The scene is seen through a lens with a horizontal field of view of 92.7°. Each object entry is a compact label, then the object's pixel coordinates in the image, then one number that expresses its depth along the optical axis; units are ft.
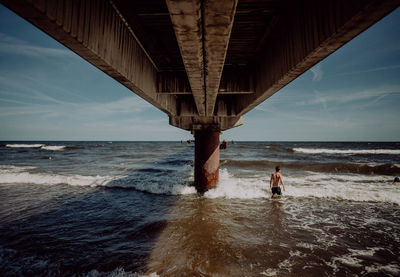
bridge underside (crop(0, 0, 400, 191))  6.17
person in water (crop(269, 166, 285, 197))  29.25
